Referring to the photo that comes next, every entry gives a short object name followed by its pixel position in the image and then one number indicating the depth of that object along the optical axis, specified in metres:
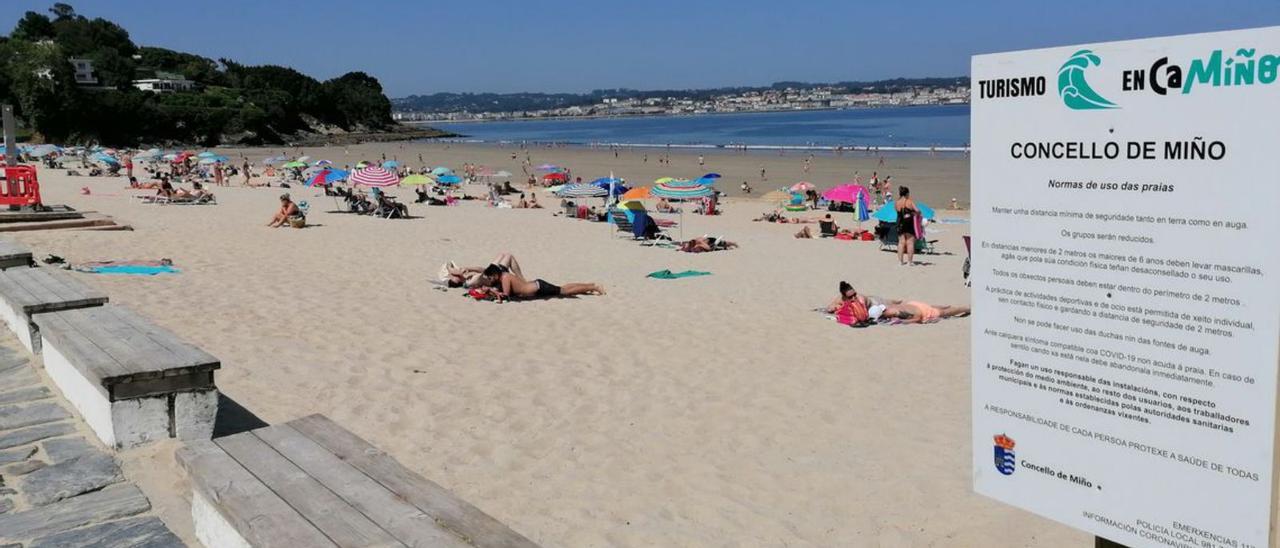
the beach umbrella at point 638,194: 17.62
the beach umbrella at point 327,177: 22.42
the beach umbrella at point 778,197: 26.30
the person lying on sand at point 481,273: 9.79
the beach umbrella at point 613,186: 21.31
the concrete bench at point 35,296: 5.10
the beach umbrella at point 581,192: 19.70
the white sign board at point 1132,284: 1.70
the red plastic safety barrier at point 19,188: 13.61
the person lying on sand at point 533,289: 9.63
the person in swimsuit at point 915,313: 9.27
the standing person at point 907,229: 14.44
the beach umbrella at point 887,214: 16.26
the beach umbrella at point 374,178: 19.38
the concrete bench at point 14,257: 7.02
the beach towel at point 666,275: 12.30
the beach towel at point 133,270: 9.70
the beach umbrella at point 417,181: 22.02
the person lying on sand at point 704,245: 15.42
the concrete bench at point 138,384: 3.88
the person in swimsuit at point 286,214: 16.77
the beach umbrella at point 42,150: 39.50
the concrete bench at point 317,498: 2.65
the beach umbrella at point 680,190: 17.11
